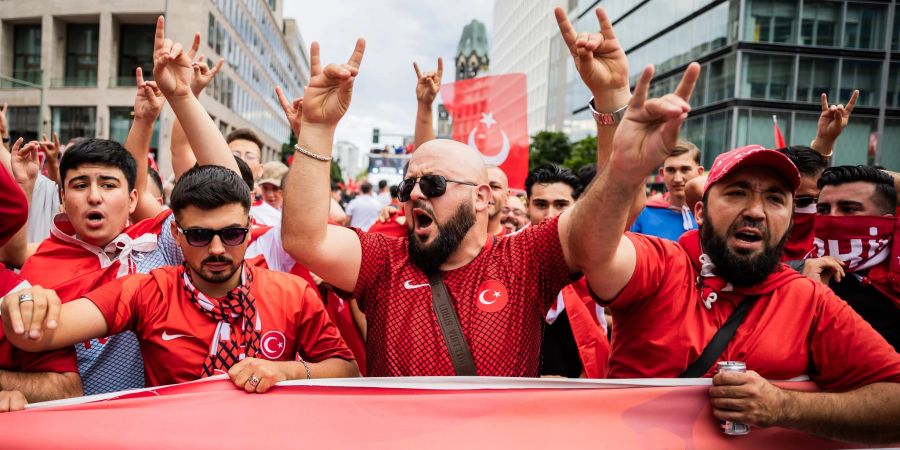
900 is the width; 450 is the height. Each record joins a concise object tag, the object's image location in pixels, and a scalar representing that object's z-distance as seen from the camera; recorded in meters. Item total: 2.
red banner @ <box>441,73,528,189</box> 7.76
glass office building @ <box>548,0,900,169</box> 31.55
